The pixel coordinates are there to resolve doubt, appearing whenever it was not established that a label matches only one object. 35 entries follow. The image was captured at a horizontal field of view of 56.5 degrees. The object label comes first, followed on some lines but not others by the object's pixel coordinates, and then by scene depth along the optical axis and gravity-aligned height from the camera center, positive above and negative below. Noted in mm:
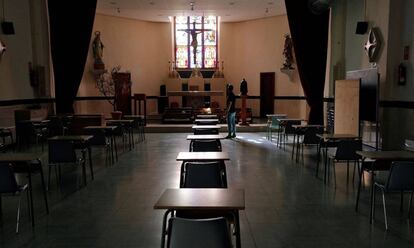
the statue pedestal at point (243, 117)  14259 -1018
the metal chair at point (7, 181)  4117 -971
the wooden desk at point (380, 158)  4551 -824
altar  16620 -464
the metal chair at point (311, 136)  8023 -971
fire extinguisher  7914 +305
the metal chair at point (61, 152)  5988 -955
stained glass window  19516 +2405
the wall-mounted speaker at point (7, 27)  10095 +1676
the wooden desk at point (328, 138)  6395 -815
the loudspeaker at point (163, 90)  19141 +7
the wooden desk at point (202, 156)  4598 -819
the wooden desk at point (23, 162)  4461 -835
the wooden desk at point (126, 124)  9617 -872
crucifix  18255 +2689
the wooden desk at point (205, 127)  7879 -760
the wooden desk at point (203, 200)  2721 -822
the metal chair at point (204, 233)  2336 -867
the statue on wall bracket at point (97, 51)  16016 +1638
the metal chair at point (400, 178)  4141 -970
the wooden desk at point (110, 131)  7752 -883
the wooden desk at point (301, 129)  8078 -850
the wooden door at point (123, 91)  16750 -49
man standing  11523 -592
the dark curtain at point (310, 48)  11047 +1193
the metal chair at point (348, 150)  5969 -942
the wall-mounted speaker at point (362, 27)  9461 +1521
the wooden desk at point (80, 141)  6297 -837
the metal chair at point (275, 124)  10861 -1004
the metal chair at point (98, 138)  7669 -944
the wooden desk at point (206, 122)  9402 -791
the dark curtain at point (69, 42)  11398 +1458
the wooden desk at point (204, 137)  6277 -785
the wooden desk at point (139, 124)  11338 -1041
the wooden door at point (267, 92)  18031 -115
